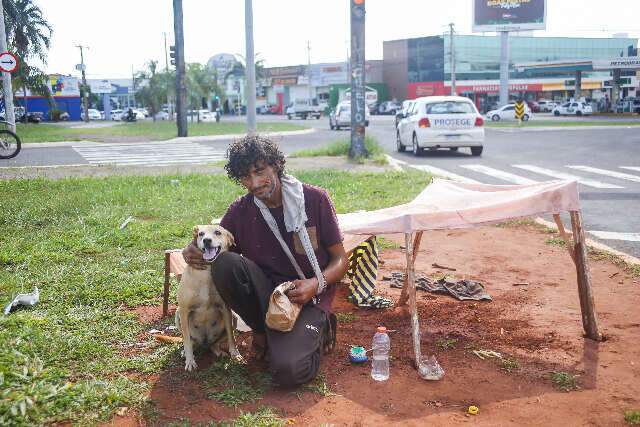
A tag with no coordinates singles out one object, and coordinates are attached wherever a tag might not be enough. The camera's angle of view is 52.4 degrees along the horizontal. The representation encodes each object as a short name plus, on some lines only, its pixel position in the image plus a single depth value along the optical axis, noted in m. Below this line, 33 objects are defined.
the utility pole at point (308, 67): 92.12
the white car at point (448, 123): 17.33
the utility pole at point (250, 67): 14.82
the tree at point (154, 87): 58.12
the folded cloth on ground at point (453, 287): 5.28
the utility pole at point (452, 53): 63.61
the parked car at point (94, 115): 76.12
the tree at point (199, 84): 56.03
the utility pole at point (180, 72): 28.51
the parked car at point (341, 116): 36.62
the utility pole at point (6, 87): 21.09
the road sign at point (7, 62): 18.47
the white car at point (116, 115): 71.56
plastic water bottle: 3.79
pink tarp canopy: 3.95
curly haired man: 3.67
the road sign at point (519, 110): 35.05
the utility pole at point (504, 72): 51.88
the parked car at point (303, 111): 61.75
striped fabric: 5.13
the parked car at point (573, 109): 51.50
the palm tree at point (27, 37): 41.28
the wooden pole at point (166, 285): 4.82
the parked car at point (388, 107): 71.68
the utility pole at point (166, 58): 59.83
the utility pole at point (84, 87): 63.06
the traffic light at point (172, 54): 26.98
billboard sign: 55.31
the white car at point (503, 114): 50.65
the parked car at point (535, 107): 66.56
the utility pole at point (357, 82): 15.20
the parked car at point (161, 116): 70.69
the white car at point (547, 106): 64.19
